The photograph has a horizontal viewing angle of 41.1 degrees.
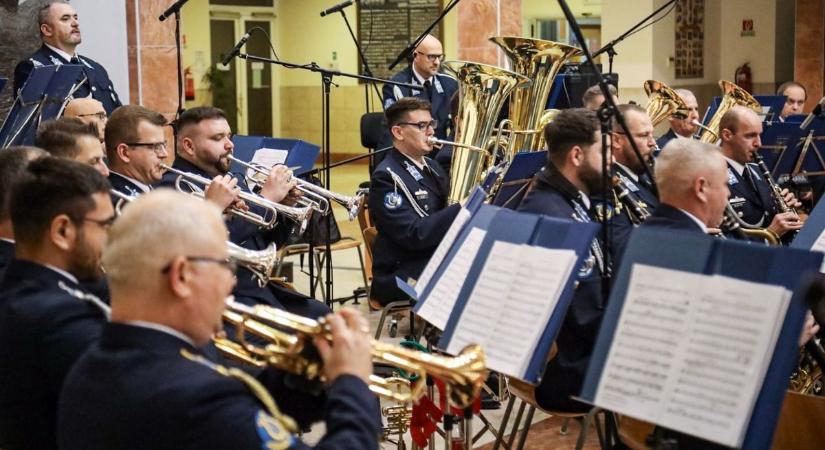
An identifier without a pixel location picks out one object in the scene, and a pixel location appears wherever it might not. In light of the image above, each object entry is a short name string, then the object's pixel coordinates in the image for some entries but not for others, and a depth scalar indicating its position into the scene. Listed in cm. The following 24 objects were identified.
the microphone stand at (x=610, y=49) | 584
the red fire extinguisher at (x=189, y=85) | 1414
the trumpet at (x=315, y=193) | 512
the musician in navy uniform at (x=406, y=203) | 528
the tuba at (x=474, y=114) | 550
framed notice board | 1527
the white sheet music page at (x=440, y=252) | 350
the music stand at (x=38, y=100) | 494
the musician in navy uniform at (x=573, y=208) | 376
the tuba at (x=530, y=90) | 584
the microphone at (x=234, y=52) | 621
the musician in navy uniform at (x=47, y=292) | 249
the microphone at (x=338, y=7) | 669
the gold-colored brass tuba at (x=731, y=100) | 725
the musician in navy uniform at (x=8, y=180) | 314
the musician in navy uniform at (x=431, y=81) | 744
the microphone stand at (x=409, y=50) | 678
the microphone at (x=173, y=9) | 666
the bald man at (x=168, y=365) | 206
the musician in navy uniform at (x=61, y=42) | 645
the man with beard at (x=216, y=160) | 488
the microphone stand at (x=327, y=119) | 593
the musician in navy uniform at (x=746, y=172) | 589
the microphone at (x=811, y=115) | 657
